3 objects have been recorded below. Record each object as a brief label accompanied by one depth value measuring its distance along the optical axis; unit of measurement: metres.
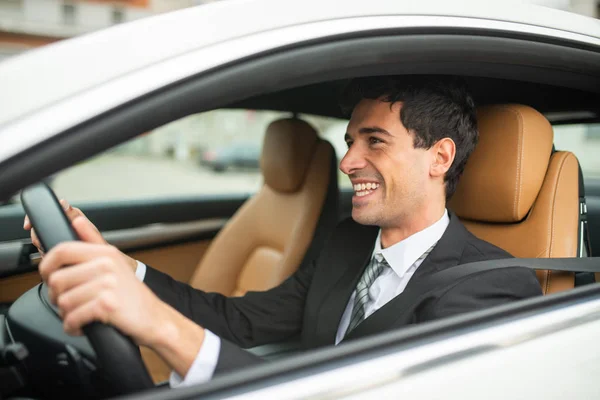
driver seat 1.51
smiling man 1.26
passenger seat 2.46
